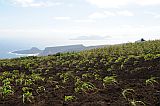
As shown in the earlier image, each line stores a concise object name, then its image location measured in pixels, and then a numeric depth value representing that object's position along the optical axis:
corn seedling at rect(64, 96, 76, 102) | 4.83
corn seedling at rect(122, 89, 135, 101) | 4.73
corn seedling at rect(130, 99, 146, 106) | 4.36
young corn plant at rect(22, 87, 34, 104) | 4.95
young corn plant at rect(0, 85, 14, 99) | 5.38
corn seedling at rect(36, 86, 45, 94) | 5.55
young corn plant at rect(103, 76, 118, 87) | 5.78
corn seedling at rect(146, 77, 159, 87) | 5.43
